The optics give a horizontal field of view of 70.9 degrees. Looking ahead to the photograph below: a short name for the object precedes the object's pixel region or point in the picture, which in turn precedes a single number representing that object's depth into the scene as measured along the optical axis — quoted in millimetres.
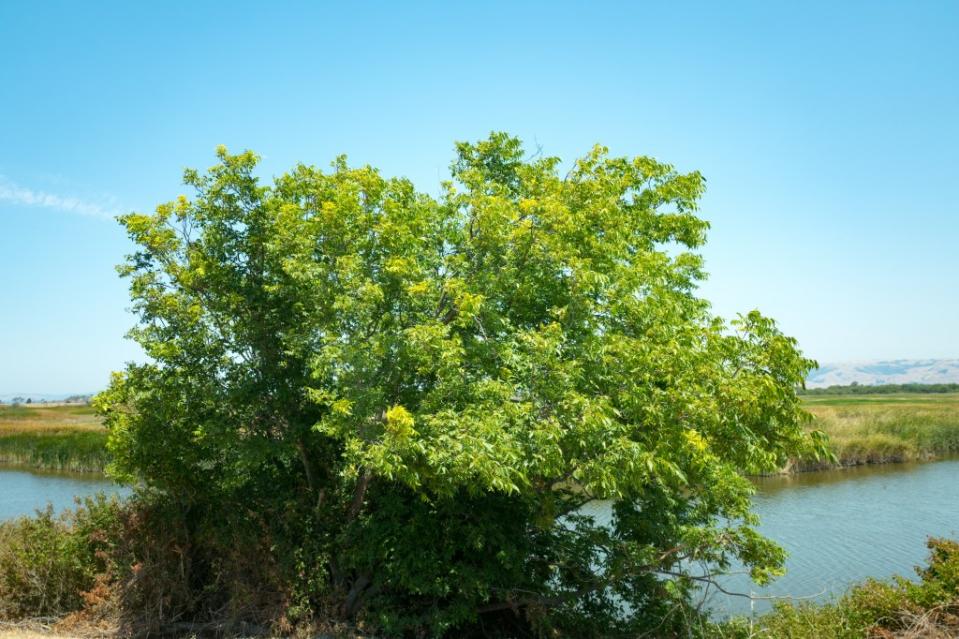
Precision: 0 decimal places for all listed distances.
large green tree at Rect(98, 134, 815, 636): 8328
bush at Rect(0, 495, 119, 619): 11695
